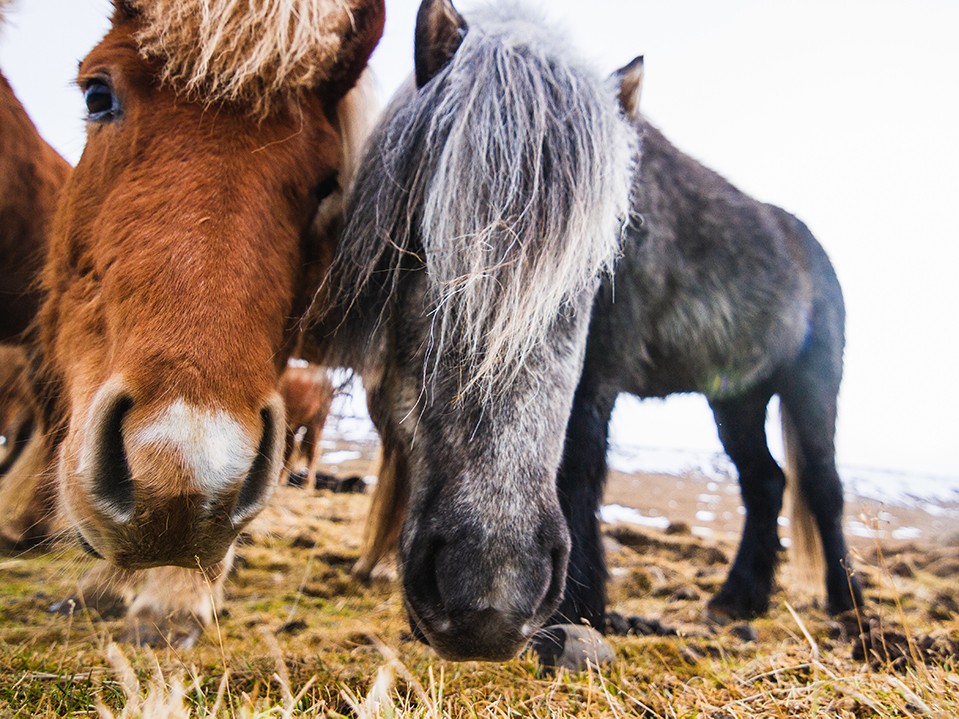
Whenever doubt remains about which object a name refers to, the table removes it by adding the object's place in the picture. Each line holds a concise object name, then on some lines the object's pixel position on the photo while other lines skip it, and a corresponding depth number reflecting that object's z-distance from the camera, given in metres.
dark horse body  2.28
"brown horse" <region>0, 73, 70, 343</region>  2.67
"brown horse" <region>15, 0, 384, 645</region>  1.24
